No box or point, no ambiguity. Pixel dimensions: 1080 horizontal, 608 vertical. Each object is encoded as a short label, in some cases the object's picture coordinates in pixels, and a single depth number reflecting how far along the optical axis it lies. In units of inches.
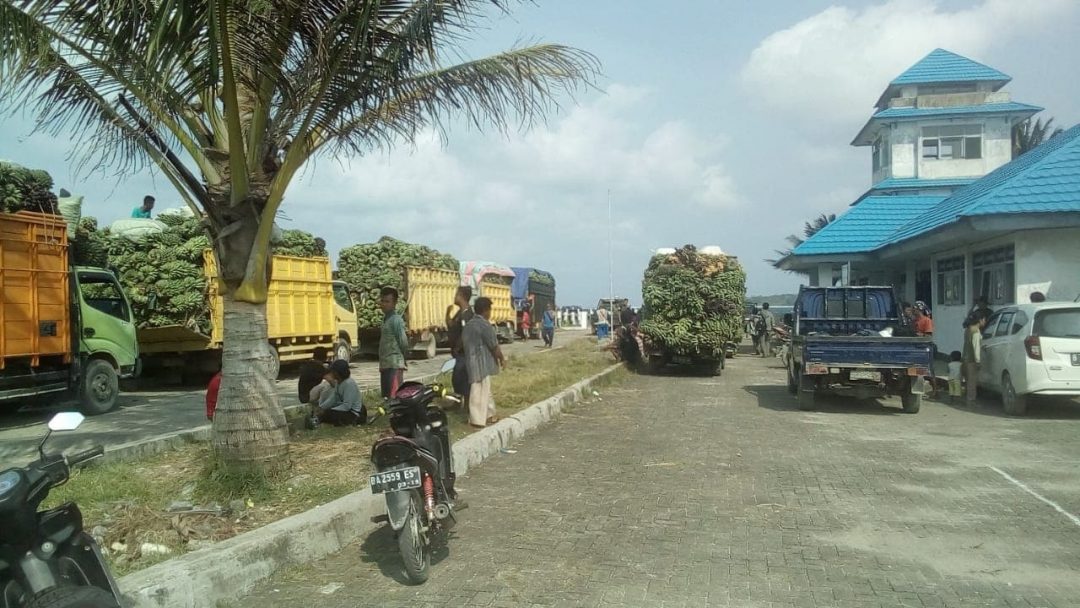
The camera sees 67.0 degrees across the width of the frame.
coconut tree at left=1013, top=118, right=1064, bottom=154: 1533.0
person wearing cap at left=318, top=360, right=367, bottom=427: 357.4
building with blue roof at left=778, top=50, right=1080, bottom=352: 634.8
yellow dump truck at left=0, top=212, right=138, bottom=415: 416.8
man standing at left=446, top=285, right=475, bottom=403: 395.2
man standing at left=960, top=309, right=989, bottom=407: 514.6
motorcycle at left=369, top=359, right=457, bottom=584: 193.8
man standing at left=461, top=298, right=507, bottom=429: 373.4
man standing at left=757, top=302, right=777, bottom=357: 1018.1
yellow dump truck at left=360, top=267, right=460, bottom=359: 880.9
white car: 439.8
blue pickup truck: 463.2
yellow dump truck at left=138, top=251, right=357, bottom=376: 595.2
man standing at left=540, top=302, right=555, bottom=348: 1124.4
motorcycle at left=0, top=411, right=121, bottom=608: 123.6
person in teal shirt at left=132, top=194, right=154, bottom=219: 617.7
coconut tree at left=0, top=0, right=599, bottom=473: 230.1
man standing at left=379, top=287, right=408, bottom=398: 392.5
